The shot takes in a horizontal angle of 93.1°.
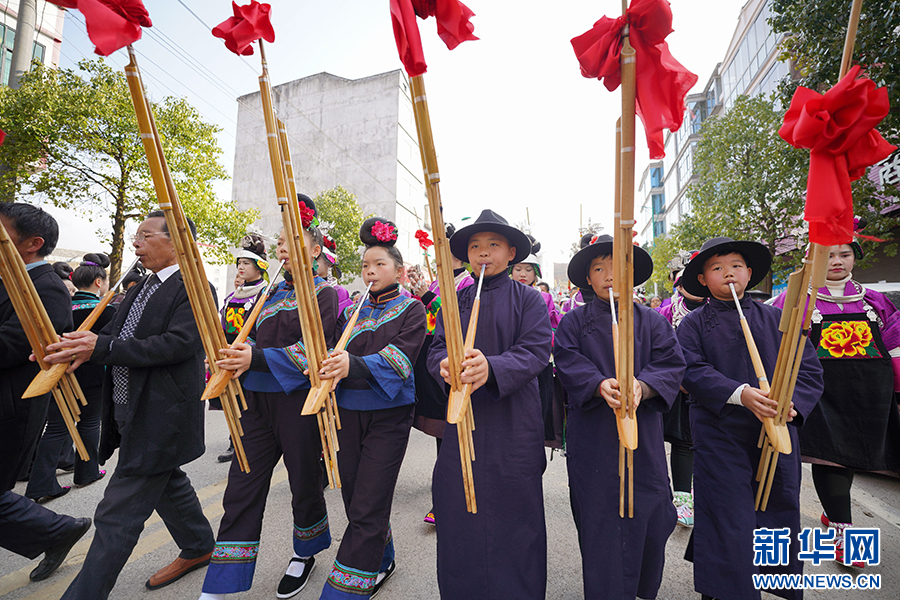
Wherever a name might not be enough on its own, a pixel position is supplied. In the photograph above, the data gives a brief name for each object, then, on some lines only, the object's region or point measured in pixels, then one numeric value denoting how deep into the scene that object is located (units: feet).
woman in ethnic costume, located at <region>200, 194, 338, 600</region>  7.06
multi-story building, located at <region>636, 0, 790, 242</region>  54.78
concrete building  75.25
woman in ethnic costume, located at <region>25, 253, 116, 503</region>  11.40
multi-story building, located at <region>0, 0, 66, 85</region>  39.68
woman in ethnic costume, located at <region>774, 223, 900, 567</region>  8.73
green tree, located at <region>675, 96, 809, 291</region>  28.04
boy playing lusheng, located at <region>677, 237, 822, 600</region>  6.70
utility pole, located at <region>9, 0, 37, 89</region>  19.47
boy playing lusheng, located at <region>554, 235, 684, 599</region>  6.19
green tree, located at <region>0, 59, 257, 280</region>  24.07
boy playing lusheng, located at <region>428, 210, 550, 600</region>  5.93
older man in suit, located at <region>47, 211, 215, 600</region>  6.47
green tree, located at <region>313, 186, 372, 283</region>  60.13
